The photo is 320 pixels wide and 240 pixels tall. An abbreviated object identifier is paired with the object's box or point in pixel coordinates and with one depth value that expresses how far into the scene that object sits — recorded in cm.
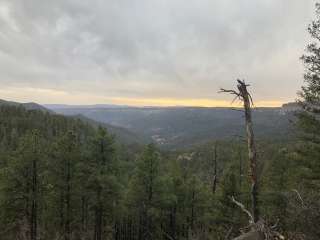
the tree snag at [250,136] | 731
